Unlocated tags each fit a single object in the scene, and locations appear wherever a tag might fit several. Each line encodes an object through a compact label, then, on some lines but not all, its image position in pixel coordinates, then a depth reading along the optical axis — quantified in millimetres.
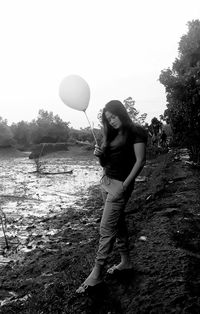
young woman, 3068
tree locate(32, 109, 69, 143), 35938
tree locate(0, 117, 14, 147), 34062
